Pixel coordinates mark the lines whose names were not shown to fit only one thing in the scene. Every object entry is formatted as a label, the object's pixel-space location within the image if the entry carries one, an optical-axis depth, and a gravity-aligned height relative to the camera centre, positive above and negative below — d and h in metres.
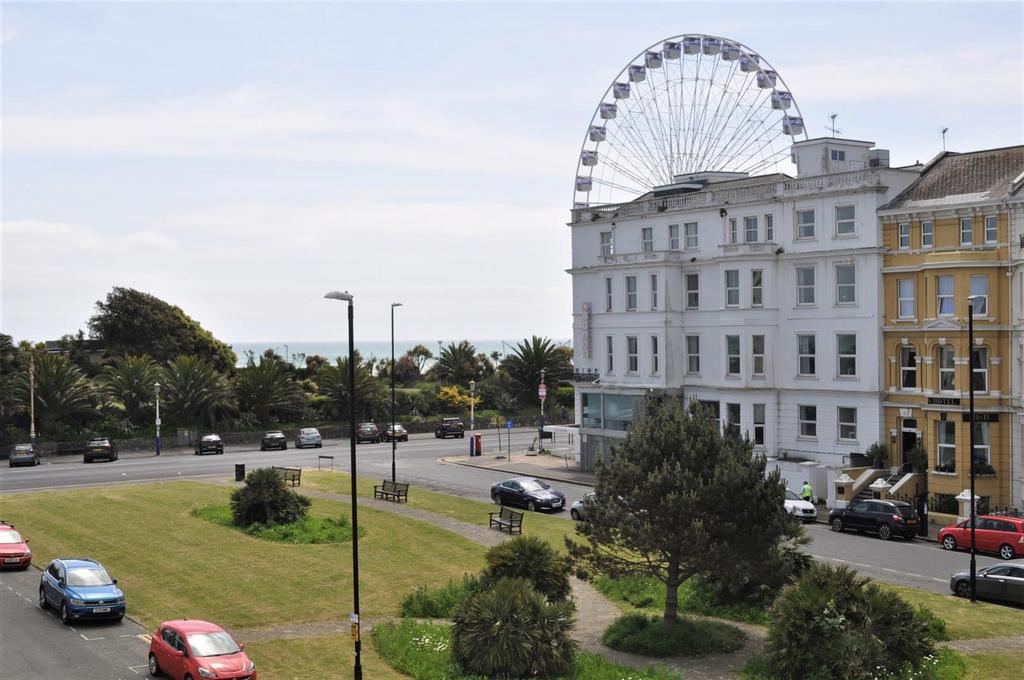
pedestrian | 50.56 -5.48
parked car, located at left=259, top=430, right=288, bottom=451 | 81.31 -4.60
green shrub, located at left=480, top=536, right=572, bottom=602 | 31.91 -5.44
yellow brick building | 48.94 +2.09
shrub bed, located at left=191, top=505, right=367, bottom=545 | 43.19 -5.97
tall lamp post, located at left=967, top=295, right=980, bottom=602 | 33.62 -6.06
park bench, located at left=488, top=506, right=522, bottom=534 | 45.16 -5.93
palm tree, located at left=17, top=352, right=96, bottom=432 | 80.00 -0.93
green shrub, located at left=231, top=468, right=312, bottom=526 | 45.28 -5.04
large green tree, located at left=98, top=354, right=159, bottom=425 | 84.44 -0.68
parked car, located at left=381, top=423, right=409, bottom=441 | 87.44 -4.56
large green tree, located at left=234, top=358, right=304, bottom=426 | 90.12 -1.03
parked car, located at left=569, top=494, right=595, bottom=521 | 47.91 -5.85
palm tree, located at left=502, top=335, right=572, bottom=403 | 101.31 +0.80
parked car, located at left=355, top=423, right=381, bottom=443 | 84.25 -4.28
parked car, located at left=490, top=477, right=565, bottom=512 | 51.84 -5.60
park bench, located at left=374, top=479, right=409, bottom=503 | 52.53 -5.41
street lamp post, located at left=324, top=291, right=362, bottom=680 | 25.77 -4.70
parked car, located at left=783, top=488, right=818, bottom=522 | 47.81 -5.92
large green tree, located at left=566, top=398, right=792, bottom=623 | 28.80 -3.36
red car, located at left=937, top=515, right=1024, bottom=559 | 40.25 -6.10
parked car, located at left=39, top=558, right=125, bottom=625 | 32.06 -6.11
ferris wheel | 66.69 +17.28
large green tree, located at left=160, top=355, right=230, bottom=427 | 84.81 -0.99
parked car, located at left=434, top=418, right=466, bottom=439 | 90.44 -4.36
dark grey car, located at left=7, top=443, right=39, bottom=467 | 70.12 -4.63
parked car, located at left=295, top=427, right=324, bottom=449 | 83.06 -4.55
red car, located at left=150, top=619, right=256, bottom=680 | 26.05 -6.46
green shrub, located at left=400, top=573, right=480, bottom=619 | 33.22 -6.72
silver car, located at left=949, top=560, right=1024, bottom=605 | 33.62 -6.46
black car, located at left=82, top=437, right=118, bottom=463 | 73.00 -4.56
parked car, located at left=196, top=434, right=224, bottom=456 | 78.44 -4.61
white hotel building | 54.44 +3.65
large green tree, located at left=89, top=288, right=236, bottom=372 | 104.88 +4.55
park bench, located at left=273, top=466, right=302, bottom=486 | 56.53 -4.95
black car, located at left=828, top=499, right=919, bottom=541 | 44.72 -5.95
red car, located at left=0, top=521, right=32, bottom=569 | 39.00 -5.90
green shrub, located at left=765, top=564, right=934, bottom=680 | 25.30 -6.00
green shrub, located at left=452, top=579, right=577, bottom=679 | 26.52 -6.20
